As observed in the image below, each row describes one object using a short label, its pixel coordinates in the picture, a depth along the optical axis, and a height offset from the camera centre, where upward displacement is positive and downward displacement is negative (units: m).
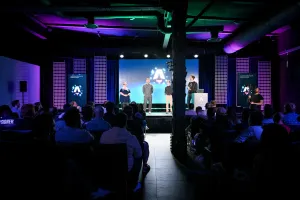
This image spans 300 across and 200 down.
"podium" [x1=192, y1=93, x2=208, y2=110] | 11.44 -0.08
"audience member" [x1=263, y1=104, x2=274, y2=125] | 4.99 -0.28
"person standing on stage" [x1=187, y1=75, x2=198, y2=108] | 11.93 +0.43
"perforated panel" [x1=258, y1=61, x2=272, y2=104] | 12.09 +0.79
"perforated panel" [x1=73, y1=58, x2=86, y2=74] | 12.91 +1.44
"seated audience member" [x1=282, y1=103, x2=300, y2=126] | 5.87 -0.37
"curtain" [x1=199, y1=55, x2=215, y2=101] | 12.98 +1.09
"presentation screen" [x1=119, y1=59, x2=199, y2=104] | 13.29 +1.08
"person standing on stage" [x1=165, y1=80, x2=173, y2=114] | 12.31 +0.12
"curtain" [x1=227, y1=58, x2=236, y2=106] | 12.92 +0.67
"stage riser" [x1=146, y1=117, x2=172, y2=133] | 10.52 -1.04
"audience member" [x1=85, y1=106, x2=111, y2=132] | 4.64 -0.48
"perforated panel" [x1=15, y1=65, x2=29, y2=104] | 10.21 +0.71
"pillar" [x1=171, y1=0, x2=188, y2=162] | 6.00 +0.48
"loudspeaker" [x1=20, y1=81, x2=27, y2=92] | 9.67 +0.33
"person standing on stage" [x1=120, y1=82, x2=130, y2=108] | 12.23 +0.04
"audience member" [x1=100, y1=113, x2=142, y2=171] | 3.43 -0.51
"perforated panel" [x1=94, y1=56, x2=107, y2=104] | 12.85 +0.70
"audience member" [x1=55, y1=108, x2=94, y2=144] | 3.34 -0.45
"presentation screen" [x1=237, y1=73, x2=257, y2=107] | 11.64 +0.44
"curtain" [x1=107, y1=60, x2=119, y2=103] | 13.27 +0.75
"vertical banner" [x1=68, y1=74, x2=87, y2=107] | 12.16 +0.35
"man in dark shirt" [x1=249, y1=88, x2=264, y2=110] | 10.78 -0.02
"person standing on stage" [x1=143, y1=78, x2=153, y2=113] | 12.34 +0.25
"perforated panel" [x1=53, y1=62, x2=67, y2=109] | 12.59 +0.54
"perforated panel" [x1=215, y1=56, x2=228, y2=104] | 12.81 +0.89
